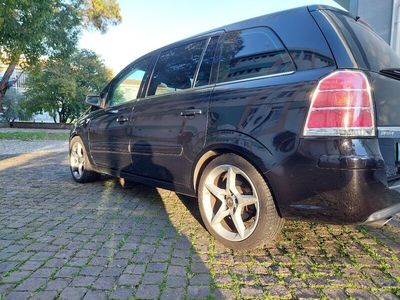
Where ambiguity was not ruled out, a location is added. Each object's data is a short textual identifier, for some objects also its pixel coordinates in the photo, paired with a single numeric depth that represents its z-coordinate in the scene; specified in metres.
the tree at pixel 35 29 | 9.20
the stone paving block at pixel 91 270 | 2.55
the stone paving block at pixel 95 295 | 2.24
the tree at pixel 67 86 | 25.66
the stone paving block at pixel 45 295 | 2.23
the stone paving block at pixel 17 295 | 2.23
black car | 2.34
